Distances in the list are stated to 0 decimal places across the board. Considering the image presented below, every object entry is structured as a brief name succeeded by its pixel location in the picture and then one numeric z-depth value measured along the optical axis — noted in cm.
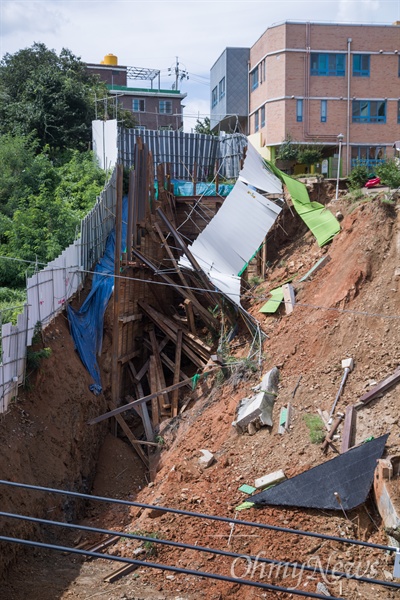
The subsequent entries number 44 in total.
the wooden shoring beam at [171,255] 1948
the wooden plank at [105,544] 1313
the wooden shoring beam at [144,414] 1755
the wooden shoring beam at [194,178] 2522
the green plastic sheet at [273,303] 1825
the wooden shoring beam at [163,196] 2273
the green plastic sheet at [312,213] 1997
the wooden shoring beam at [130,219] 1883
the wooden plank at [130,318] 1857
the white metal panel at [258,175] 2172
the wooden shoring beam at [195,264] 1908
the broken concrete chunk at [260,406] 1451
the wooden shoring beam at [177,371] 1791
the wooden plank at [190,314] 1952
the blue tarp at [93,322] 1717
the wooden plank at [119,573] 1161
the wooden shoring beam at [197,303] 1927
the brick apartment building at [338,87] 3253
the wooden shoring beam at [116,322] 1802
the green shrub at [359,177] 2219
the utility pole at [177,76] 4803
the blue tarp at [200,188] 2531
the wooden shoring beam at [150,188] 2131
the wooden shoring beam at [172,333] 1905
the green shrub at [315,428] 1328
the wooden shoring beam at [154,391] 1797
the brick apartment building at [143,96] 4616
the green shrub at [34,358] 1442
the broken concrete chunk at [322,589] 1055
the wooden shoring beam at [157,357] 1878
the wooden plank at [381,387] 1370
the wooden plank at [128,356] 1867
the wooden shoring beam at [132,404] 1681
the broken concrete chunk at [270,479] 1271
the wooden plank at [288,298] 1793
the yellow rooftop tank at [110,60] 4809
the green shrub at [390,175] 2003
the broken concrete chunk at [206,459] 1420
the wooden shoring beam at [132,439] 1717
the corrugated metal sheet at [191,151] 2847
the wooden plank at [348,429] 1286
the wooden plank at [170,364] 1897
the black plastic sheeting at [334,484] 1193
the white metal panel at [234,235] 1944
